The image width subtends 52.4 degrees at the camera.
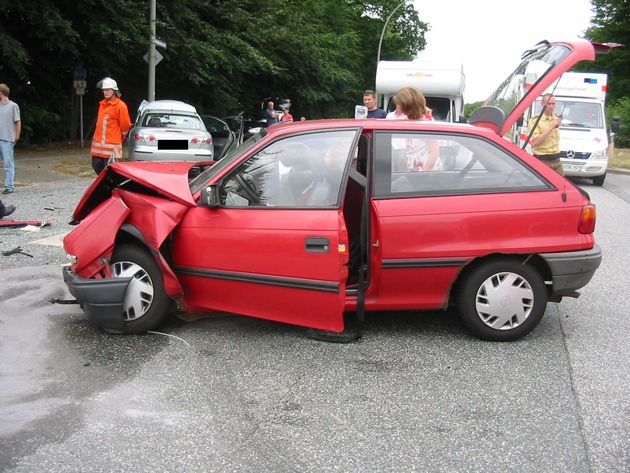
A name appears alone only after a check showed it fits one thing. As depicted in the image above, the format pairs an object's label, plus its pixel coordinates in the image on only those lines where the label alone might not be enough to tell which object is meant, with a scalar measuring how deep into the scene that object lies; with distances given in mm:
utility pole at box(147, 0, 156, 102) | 19344
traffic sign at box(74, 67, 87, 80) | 20359
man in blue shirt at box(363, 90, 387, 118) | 9508
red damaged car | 4453
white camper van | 16953
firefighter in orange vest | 9555
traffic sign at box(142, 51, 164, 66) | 19922
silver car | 14102
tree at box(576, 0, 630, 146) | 38094
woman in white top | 4656
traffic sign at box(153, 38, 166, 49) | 18744
